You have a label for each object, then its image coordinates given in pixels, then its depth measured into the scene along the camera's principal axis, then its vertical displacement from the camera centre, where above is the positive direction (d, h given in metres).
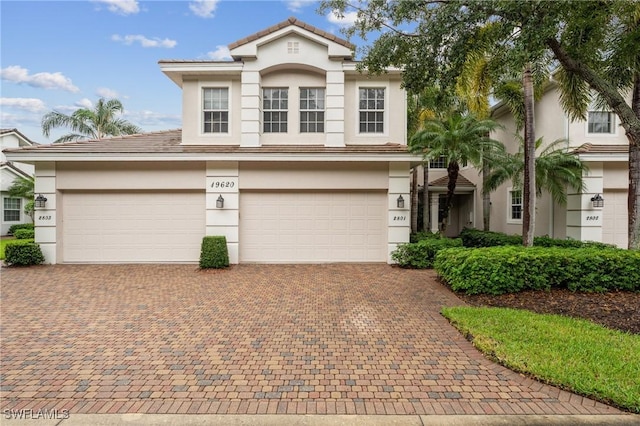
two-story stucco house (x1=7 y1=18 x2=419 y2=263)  10.67 +0.68
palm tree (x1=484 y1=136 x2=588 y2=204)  11.02 +1.44
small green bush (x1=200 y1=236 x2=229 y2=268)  10.09 -1.34
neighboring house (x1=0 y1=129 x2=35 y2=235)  21.28 +0.40
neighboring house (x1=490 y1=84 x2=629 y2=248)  11.20 +1.16
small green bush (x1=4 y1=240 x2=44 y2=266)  10.17 -1.42
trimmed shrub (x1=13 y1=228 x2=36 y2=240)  17.95 -1.43
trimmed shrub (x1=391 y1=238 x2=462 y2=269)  10.23 -1.34
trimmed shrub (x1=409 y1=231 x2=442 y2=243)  11.58 -0.91
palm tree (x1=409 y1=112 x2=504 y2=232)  11.45 +2.56
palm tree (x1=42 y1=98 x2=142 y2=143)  27.86 +7.53
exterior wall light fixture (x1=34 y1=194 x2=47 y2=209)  10.44 +0.22
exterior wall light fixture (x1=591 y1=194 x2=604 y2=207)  10.98 +0.37
